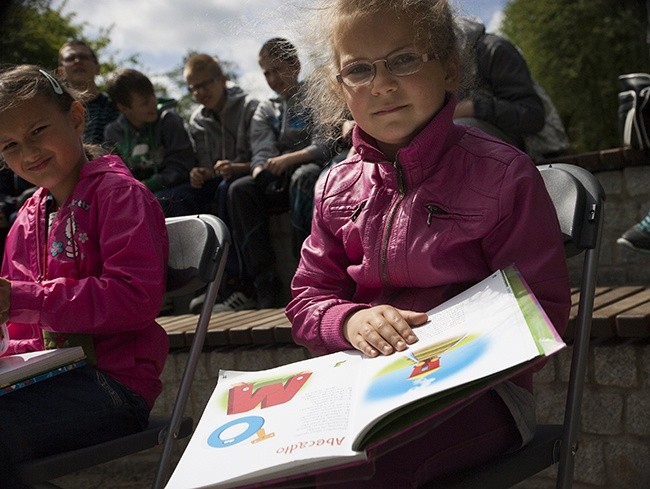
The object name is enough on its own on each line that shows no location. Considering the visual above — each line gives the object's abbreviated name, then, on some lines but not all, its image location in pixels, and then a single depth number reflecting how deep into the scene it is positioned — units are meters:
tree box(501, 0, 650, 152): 19.03
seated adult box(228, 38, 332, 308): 4.30
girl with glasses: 1.68
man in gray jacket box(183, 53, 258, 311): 4.96
